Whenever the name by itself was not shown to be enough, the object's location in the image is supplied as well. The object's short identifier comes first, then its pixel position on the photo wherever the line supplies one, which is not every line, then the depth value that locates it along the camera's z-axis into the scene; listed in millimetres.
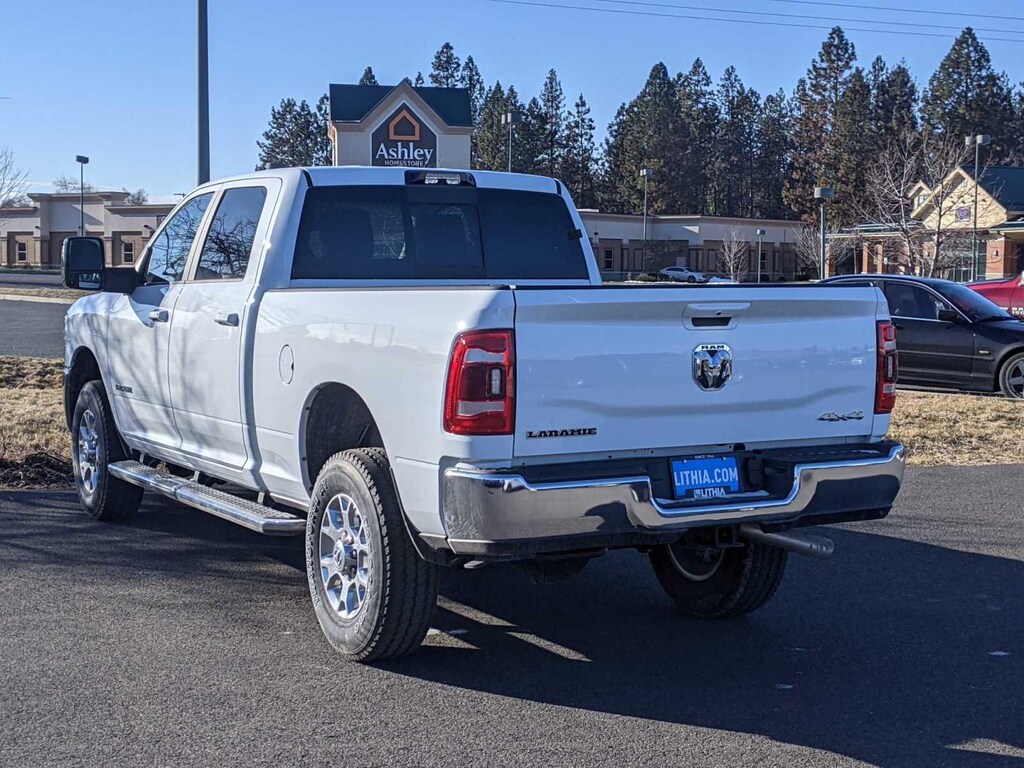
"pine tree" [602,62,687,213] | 99875
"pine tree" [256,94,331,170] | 109000
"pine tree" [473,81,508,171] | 95500
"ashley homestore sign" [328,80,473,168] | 63562
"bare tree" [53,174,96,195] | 119112
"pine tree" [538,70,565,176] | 102625
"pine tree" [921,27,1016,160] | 94250
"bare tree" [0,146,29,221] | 55281
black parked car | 15539
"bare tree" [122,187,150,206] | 128206
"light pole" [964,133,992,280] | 43866
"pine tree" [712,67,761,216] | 110062
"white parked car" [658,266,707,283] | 72288
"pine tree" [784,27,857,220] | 88875
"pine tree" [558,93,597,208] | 105438
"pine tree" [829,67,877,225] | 85188
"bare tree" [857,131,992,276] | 45906
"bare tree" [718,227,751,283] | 69000
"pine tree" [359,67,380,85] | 105125
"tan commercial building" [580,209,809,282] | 84938
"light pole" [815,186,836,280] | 33594
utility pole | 14023
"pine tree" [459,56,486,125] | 106250
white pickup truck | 4801
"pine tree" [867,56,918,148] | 90188
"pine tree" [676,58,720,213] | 105438
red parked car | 21094
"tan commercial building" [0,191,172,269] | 84125
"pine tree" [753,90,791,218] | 112188
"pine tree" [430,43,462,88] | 105438
